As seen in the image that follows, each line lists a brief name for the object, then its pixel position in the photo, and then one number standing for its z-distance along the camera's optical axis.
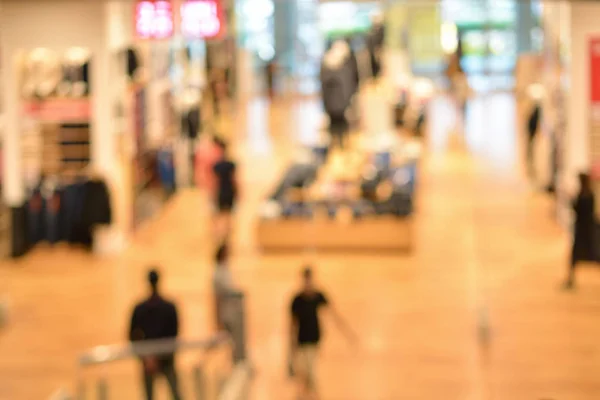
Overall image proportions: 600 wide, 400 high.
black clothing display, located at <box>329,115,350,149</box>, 19.00
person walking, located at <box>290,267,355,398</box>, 9.61
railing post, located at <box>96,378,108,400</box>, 8.93
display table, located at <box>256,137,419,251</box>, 16.22
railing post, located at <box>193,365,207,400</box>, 9.11
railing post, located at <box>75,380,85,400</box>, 8.80
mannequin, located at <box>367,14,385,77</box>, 22.94
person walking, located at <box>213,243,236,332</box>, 10.56
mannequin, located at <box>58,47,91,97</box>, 16.19
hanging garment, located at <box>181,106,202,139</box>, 20.27
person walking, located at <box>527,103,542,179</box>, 20.56
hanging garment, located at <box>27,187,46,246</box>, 16.08
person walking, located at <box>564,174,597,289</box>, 13.88
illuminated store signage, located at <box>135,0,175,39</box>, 16.86
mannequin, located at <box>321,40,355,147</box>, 18.50
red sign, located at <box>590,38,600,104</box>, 15.67
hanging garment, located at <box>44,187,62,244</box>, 16.14
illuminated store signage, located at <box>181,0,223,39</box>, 17.97
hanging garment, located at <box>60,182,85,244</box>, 16.05
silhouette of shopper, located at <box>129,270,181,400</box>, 8.99
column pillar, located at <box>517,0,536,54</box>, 25.93
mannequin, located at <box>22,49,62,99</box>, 16.33
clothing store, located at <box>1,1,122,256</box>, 15.80
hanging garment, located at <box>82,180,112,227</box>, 15.77
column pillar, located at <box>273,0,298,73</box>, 38.34
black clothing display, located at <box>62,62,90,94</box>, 16.22
